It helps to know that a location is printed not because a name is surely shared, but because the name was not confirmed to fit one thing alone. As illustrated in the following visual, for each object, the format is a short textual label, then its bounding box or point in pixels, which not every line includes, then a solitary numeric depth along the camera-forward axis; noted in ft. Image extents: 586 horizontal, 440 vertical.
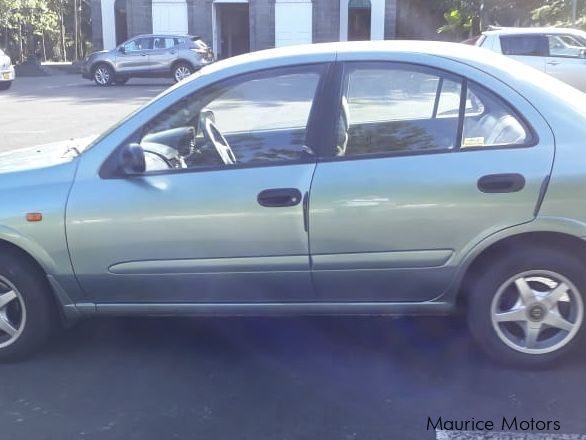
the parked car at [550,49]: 52.34
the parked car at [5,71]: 75.34
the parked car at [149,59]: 84.53
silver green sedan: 12.12
